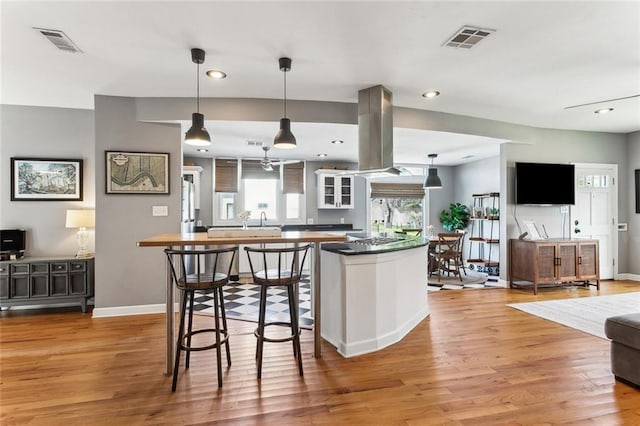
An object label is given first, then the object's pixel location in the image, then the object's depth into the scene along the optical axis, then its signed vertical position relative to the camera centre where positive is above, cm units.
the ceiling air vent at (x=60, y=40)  261 +140
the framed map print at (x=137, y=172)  406 +50
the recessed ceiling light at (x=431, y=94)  395 +141
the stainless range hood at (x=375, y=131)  374 +92
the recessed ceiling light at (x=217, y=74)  335 +139
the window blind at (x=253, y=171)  697 +88
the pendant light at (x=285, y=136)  316 +72
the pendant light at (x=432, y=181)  678 +65
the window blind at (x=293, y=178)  713 +74
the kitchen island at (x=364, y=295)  289 -73
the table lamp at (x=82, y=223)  423 -12
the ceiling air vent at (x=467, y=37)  260 +141
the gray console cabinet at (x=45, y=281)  402 -81
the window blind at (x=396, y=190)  773 +54
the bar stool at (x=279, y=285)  254 -56
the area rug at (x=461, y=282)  559 -121
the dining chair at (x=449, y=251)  613 -70
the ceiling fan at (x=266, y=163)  611 +91
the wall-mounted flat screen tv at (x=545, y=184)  546 +48
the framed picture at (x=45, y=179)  441 +45
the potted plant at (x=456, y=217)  758 -9
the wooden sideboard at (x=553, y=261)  514 -75
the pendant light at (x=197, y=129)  292 +74
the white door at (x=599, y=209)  590 +7
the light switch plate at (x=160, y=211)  420 +3
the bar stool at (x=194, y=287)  236 -52
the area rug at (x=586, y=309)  369 -120
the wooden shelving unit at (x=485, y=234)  673 -43
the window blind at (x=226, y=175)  684 +78
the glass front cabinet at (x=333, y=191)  712 +47
